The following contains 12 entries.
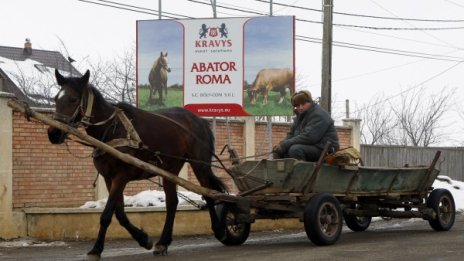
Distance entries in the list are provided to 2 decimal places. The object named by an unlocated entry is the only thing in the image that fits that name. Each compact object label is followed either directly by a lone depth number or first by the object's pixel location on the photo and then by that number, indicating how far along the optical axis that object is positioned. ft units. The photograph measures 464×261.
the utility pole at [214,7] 61.37
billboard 57.72
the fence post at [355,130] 69.87
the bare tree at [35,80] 137.37
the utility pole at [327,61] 63.57
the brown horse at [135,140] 32.48
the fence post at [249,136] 59.36
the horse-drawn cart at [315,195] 35.63
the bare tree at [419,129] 174.70
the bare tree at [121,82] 125.58
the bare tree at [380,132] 181.78
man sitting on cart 37.19
